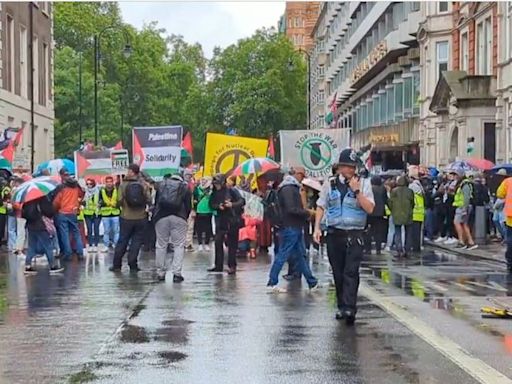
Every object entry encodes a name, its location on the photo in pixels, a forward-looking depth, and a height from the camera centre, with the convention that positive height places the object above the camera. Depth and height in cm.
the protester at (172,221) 1579 -51
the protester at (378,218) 2328 -68
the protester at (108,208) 2302 -46
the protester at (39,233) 1734 -75
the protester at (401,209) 2280 -48
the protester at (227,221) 1739 -56
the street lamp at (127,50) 5327 +663
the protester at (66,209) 1978 -41
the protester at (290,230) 1435 -58
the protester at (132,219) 1767 -53
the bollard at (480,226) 2594 -95
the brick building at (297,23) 19250 +2896
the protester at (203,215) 2411 -64
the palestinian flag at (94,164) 2623 +53
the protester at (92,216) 2342 -64
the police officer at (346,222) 1117 -37
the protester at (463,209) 2408 -51
